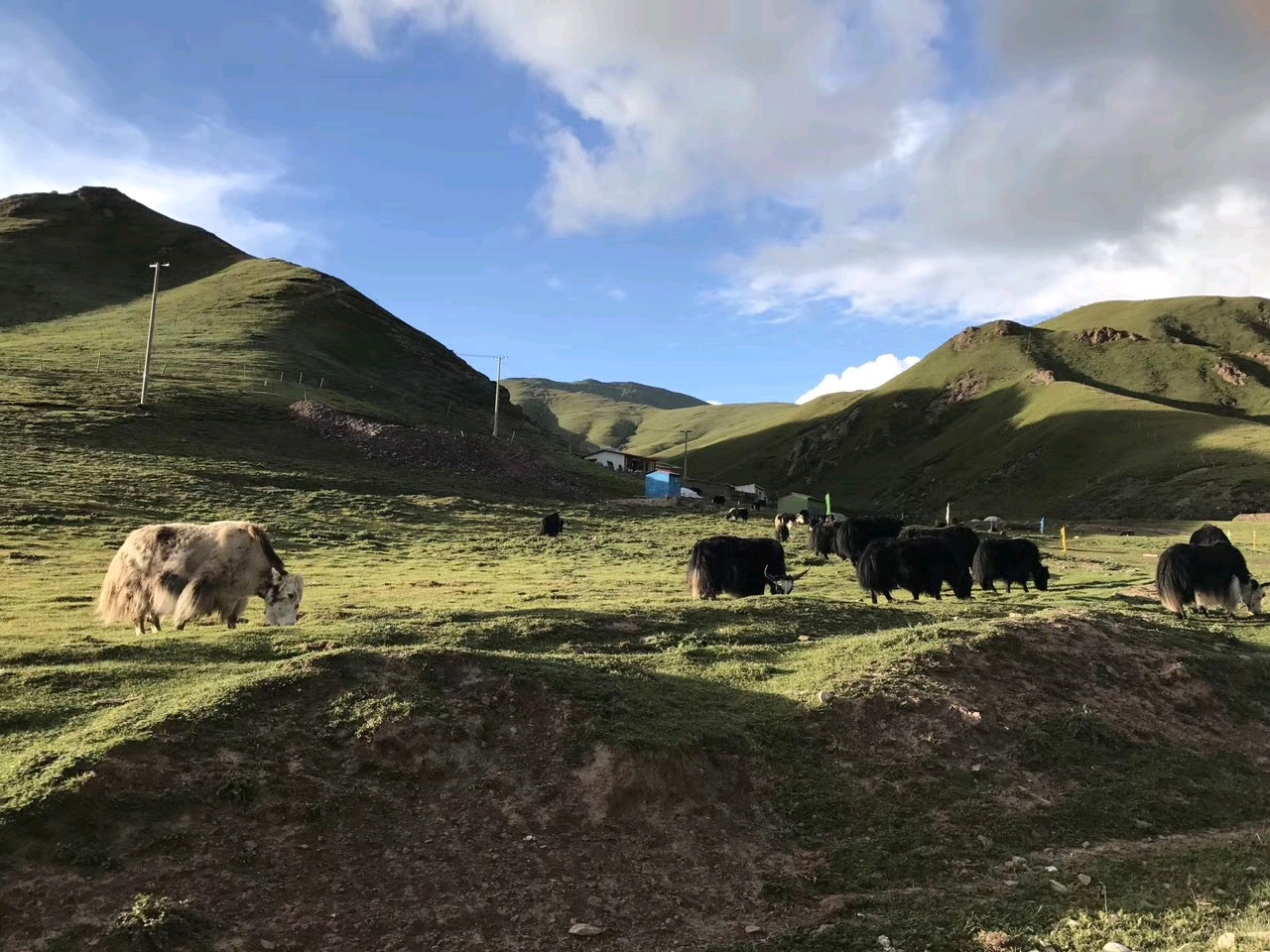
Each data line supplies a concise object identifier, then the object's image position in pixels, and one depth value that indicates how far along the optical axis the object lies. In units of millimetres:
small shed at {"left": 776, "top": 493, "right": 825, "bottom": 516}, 60000
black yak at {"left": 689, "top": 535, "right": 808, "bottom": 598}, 17047
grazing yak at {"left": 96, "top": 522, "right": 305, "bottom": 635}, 11625
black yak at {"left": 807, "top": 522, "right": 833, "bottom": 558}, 26938
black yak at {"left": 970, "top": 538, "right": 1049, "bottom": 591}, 19938
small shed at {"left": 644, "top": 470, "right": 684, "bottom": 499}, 51562
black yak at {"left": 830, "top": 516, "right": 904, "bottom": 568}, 24497
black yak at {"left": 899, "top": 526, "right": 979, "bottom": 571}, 21062
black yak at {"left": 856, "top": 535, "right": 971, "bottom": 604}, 17062
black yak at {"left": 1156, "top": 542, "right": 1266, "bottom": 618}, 15875
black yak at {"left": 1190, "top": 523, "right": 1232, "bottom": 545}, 21953
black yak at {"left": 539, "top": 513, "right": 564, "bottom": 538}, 29469
